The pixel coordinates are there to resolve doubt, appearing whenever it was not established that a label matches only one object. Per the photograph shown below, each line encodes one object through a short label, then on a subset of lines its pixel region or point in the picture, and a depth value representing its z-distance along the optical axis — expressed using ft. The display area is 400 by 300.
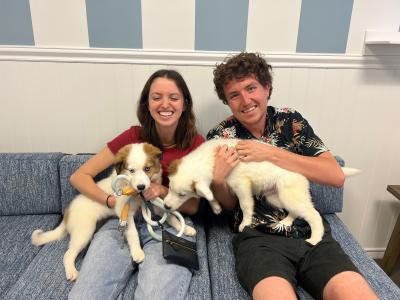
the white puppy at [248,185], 4.92
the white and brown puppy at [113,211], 4.92
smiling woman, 4.37
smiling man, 4.14
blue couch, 4.60
